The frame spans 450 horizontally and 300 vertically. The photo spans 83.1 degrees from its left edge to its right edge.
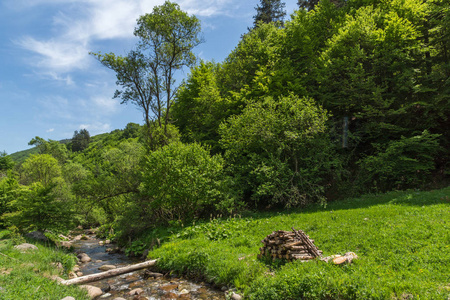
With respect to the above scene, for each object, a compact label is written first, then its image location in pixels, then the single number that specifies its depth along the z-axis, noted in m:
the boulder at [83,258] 15.68
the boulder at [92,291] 8.91
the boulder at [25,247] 12.88
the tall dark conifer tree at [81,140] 116.19
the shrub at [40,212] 16.94
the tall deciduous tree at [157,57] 21.47
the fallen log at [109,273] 9.04
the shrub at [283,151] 16.89
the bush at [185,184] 16.06
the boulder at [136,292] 9.17
